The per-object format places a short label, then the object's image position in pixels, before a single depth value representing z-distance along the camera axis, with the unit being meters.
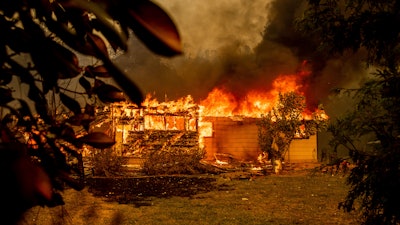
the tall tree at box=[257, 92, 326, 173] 20.23
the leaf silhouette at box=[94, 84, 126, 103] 1.29
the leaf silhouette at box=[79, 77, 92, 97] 1.36
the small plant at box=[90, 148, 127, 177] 17.39
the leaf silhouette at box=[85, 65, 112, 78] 1.32
